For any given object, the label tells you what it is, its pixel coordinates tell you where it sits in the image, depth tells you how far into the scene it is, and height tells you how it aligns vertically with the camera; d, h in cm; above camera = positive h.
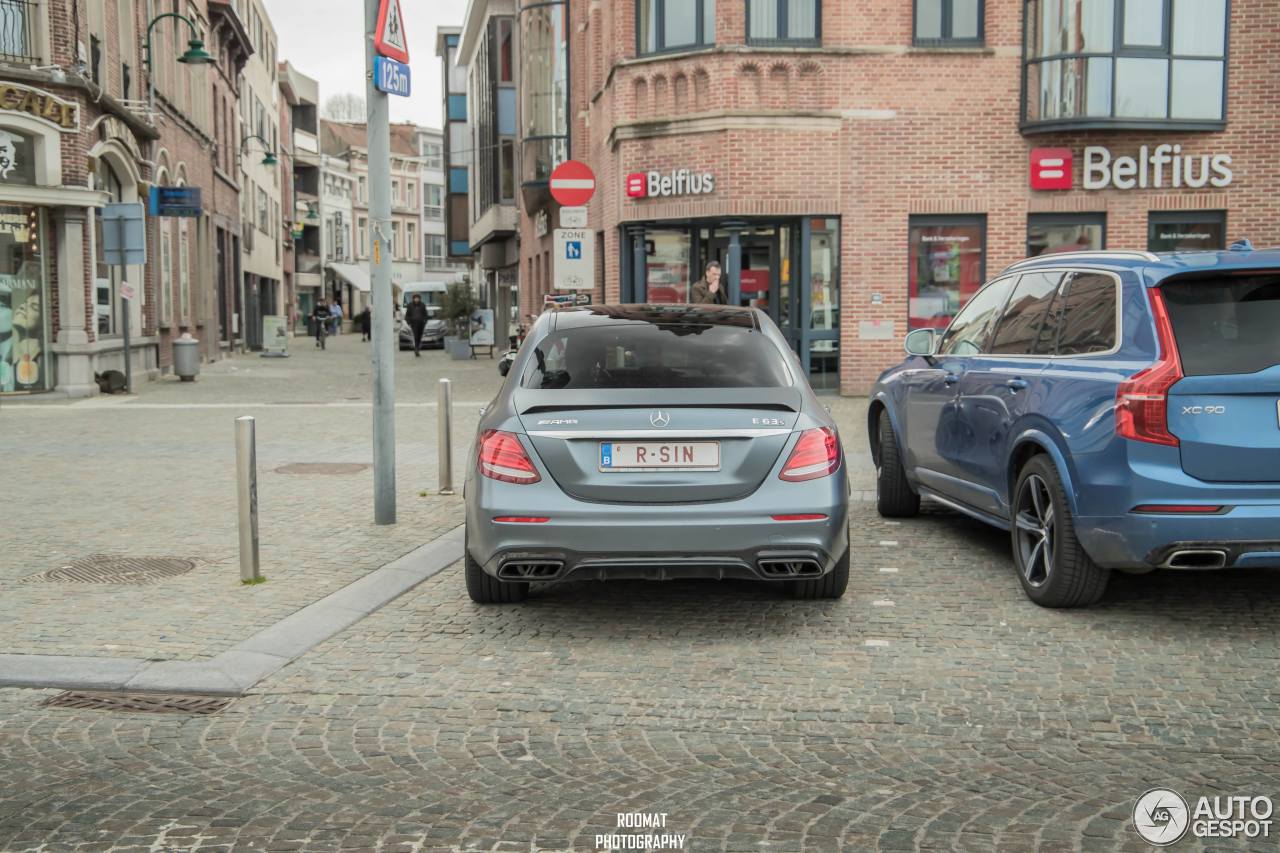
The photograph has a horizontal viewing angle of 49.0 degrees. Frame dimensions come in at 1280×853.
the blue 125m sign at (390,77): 884 +156
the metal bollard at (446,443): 1046 -91
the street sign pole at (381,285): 891 +25
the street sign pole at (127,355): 2239 -50
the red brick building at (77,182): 2033 +223
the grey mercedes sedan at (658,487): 582 -69
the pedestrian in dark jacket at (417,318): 4094 +15
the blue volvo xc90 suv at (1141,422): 578 -43
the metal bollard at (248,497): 708 -88
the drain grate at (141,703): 502 -138
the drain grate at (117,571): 729 -132
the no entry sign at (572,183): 1546 +154
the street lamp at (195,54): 2397 +462
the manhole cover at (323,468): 1205 -126
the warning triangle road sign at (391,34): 875 +183
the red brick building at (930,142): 2033 +266
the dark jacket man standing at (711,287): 1645 +41
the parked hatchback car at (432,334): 4980 -39
